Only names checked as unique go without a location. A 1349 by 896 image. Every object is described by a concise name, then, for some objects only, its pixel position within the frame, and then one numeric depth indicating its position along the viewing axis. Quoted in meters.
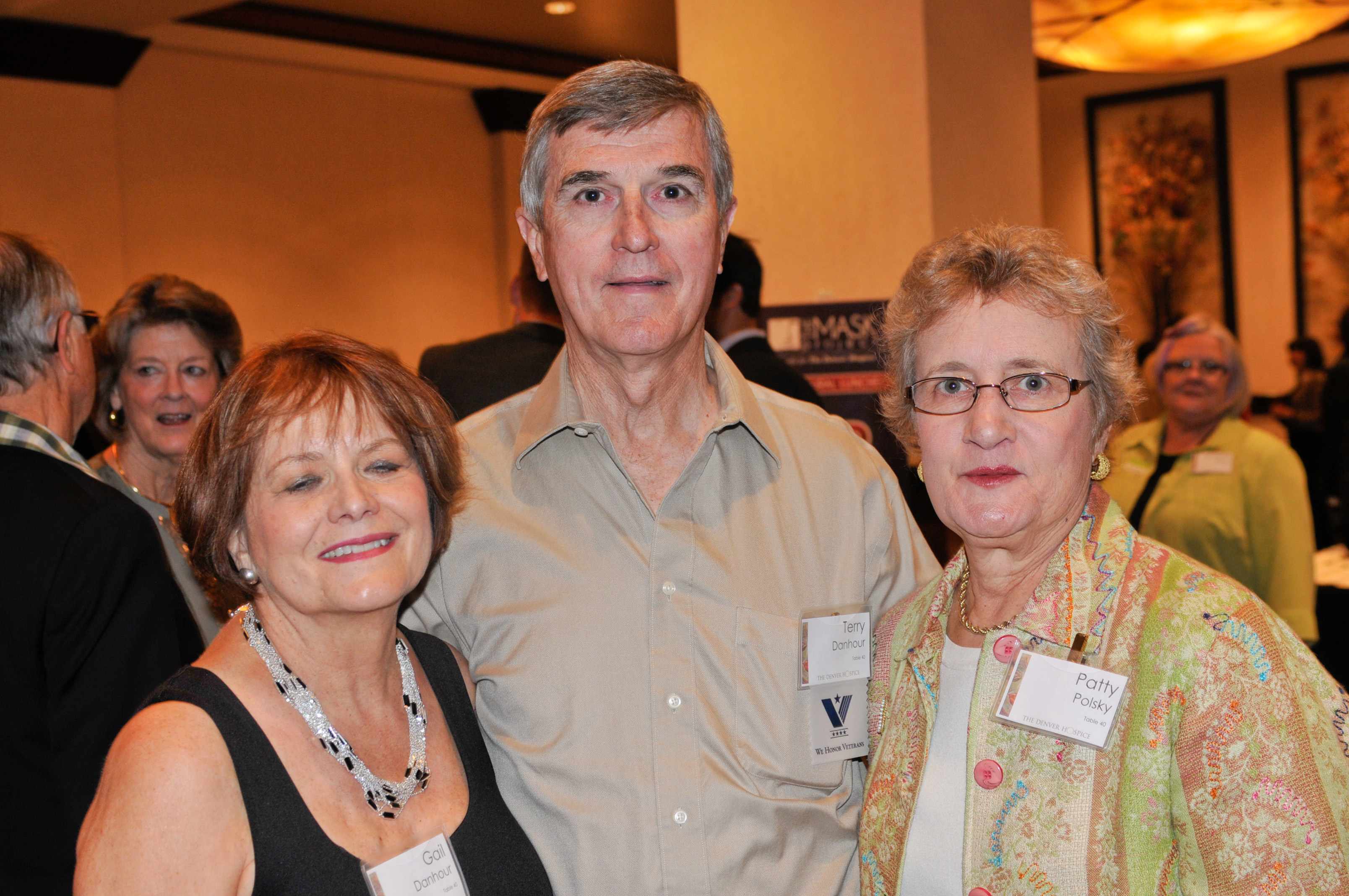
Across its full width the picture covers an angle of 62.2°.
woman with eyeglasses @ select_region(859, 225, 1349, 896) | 1.35
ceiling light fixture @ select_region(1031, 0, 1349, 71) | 4.94
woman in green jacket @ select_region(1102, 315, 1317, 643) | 3.94
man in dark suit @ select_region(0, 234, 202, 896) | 2.06
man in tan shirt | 1.71
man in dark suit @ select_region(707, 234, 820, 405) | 3.72
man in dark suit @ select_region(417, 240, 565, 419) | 3.79
